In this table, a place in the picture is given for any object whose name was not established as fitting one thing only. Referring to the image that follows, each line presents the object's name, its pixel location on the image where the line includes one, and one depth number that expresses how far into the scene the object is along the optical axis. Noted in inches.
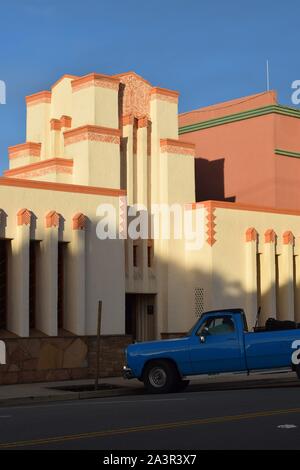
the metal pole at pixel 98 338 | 923.4
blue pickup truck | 863.1
